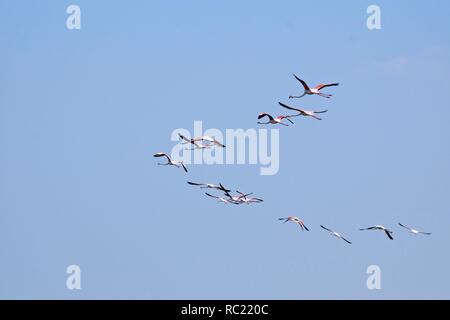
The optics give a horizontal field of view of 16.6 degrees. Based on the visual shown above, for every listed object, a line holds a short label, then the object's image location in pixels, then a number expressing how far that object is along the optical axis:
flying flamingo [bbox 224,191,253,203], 33.03
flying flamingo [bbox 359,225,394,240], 32.93
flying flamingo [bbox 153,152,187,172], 33.78
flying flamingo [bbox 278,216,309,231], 32.63
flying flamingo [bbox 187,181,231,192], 32.13
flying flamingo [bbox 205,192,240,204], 33.34
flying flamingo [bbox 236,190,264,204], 33.31
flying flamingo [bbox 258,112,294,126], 31.82
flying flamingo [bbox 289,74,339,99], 30.73
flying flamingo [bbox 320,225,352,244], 32.05
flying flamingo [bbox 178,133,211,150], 32.84
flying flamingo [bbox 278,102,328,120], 31.22
